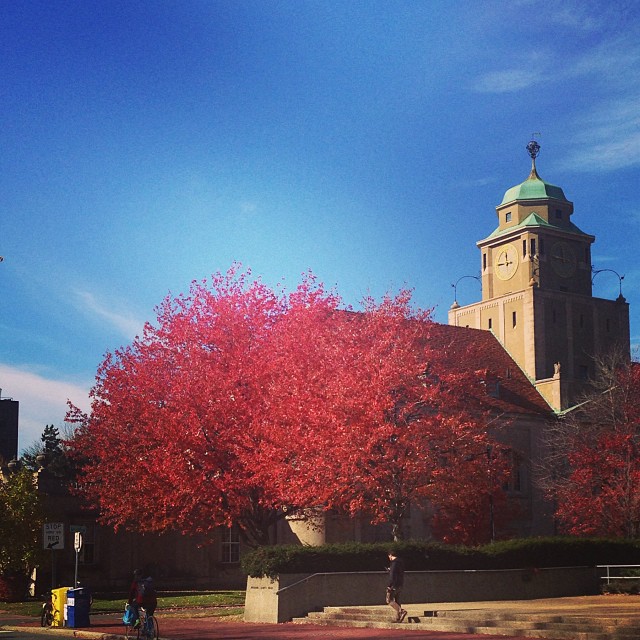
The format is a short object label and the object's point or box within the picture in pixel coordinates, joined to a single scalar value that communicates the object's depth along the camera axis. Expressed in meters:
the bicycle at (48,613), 32.41
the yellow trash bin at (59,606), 32.03
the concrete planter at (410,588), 31.02
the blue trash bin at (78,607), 31.50
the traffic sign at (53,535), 34.97
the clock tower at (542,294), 68.69
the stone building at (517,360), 53.34
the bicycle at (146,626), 25.23
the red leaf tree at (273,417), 39.03
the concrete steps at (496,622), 24.47
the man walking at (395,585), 28.12
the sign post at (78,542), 34.19
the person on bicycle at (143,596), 25.47
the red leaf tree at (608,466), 49.09
